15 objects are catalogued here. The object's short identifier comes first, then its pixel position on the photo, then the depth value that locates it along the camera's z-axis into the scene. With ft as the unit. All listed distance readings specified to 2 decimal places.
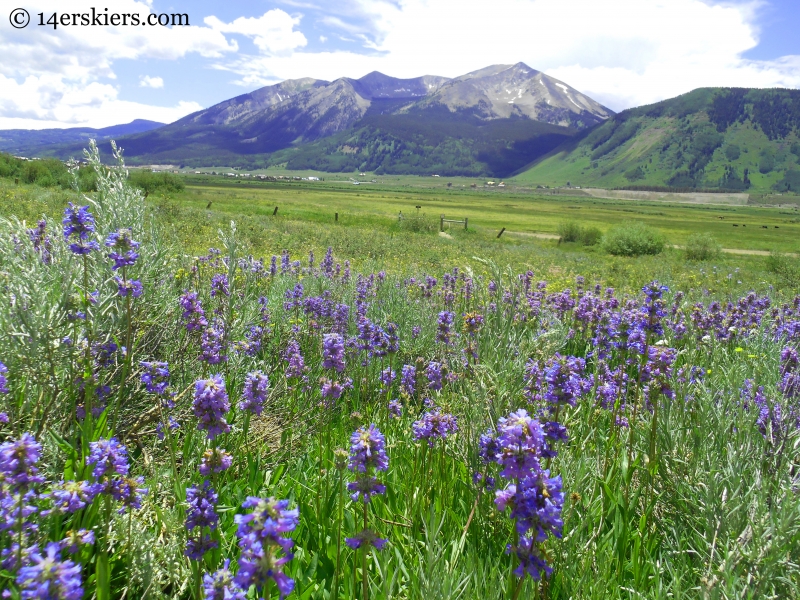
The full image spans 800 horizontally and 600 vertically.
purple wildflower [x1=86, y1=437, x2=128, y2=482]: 6.64
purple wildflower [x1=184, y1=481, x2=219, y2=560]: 6.54
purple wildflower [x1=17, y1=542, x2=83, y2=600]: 4.39
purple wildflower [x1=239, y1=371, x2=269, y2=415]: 9.14
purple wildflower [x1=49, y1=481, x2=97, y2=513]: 6.30
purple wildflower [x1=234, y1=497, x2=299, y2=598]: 4.75
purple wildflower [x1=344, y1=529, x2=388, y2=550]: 6.50
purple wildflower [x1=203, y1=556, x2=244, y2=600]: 5.31
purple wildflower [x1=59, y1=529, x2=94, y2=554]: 5.77
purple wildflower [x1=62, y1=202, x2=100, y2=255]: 9.96
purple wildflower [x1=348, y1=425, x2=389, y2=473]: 6.91
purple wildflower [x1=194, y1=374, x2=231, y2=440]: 7.58
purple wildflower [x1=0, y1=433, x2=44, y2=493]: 5.50
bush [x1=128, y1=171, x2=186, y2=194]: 153.75
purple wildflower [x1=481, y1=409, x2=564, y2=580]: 5.90
